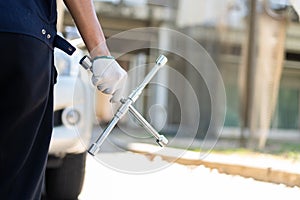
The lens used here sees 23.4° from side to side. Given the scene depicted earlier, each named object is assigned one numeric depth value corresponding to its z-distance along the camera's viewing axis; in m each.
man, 1.67
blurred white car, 4.50
